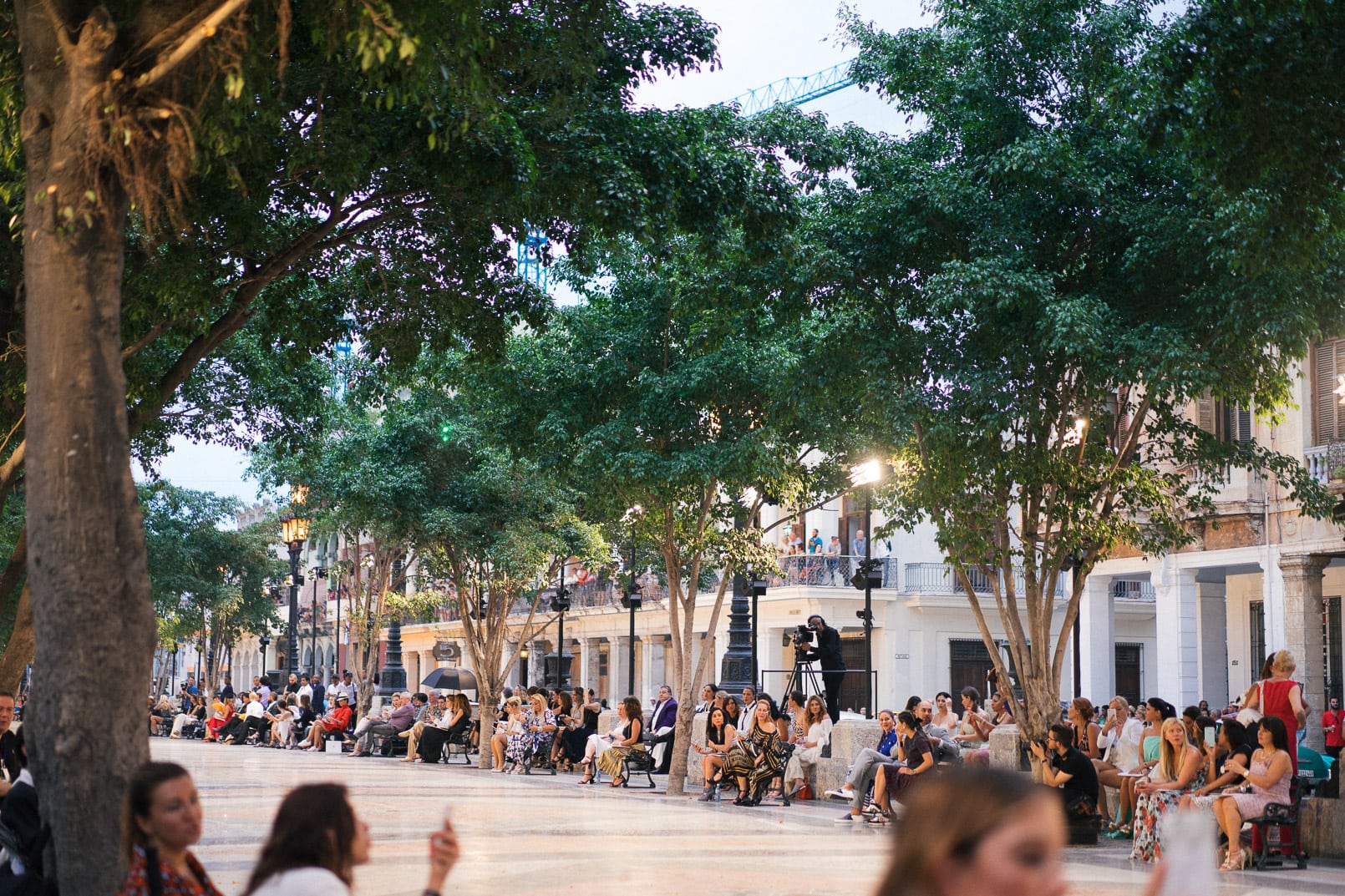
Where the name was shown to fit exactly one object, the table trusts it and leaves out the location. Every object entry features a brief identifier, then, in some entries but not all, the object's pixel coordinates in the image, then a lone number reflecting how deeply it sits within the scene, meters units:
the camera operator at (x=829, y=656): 22.30
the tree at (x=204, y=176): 6.70
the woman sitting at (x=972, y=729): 19.23
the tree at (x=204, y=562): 42.84
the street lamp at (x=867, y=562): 20.43
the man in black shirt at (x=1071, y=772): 14.83
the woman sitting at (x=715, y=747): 20.25
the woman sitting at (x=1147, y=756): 15.18
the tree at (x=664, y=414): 20.59
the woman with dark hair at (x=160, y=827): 4.71
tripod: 23.39
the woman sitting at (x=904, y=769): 16.73
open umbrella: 40.97
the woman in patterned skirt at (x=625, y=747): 24.08
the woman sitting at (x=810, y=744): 20.59
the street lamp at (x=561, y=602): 35.25
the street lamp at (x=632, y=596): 33.12
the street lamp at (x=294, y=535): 36.88
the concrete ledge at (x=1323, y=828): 13.73
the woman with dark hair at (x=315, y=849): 3.86
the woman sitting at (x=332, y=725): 35.78
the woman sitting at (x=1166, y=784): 13.43
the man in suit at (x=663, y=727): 24.86
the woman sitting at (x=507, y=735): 28.23
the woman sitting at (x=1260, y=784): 12.72
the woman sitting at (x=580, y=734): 27.39
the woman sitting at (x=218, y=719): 41.72
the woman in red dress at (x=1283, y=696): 14.41
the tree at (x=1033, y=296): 15.27
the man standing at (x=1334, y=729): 19.89
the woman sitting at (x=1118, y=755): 16.20
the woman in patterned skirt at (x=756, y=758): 19.78
